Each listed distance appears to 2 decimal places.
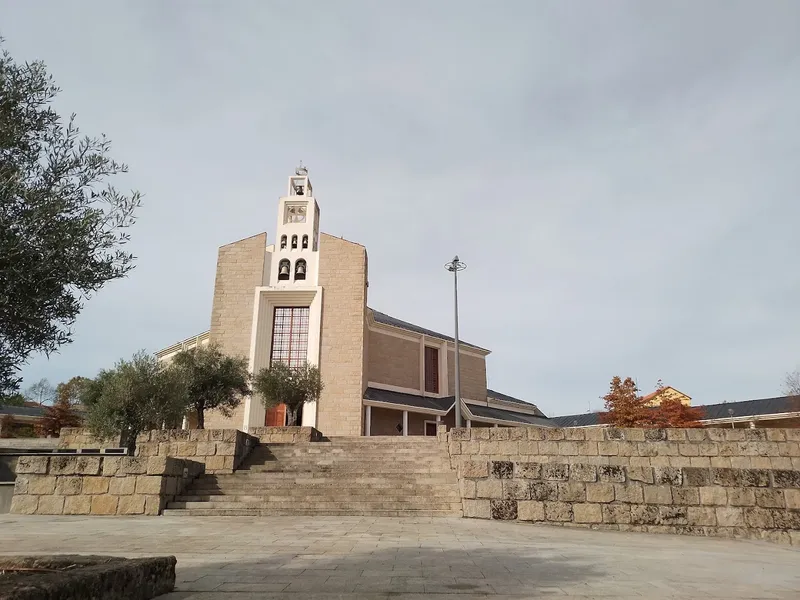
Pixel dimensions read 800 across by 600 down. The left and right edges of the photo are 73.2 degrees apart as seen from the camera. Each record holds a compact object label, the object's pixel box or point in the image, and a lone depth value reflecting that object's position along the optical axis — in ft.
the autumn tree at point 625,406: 105.91
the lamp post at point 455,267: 77.66
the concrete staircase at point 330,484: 39.27
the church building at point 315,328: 85.46
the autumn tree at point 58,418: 112.88
